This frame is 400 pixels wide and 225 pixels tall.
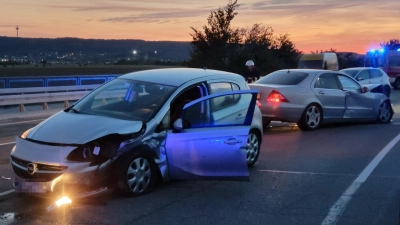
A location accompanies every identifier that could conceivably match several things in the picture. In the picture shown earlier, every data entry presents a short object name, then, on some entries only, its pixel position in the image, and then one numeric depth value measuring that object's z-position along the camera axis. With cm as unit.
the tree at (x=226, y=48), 3906
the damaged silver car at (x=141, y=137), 705
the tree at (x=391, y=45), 4141
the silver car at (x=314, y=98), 1426
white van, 3644
